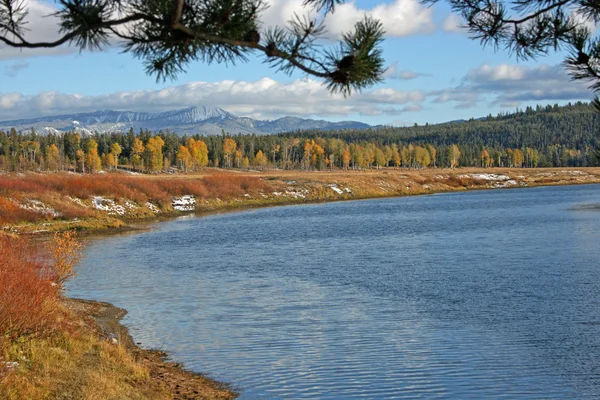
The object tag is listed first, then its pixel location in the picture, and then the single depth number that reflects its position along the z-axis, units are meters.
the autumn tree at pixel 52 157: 150.00
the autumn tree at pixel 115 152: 160.50
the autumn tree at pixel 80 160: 152.16
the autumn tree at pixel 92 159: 153.25
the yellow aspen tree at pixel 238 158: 188.12
